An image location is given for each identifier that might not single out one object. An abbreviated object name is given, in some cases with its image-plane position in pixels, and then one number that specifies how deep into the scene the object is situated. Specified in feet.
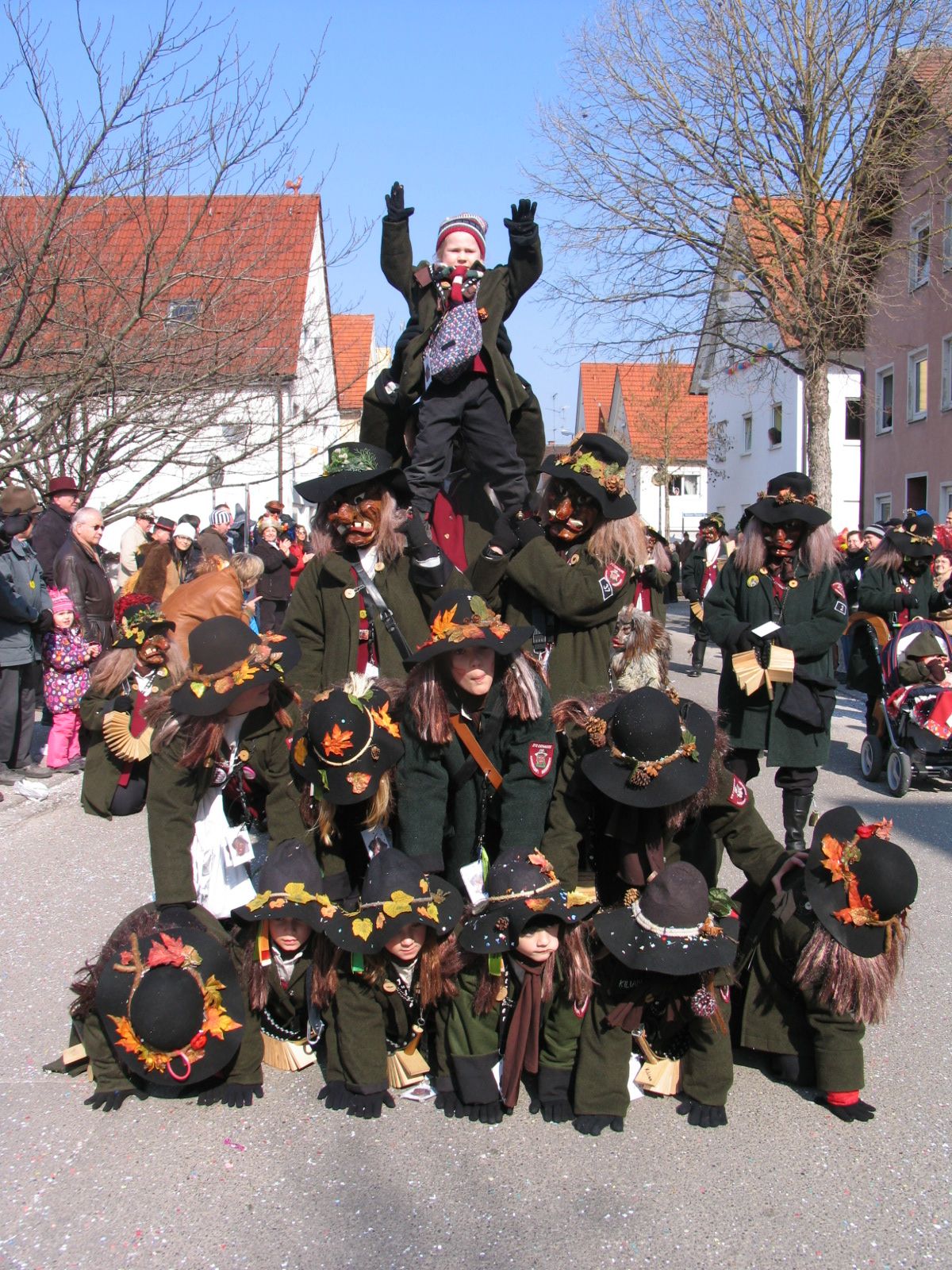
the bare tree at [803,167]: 54.85
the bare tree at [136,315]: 21.77
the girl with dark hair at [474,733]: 11.48
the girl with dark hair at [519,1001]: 10.55
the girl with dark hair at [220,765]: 11.56
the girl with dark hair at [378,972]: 10.62
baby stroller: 24.04
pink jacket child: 25.76
